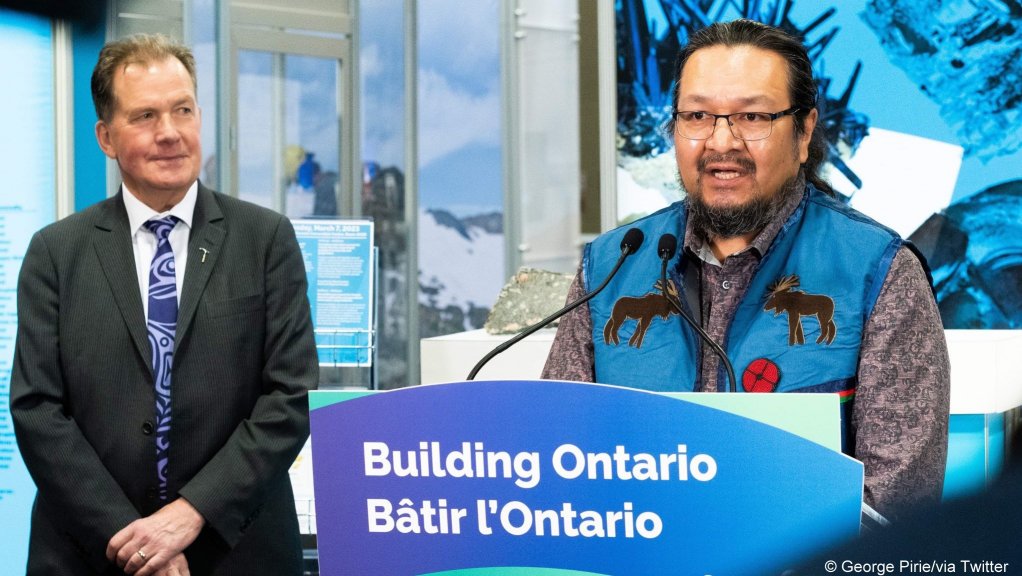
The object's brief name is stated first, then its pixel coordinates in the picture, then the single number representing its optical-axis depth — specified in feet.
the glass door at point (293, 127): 19.16
